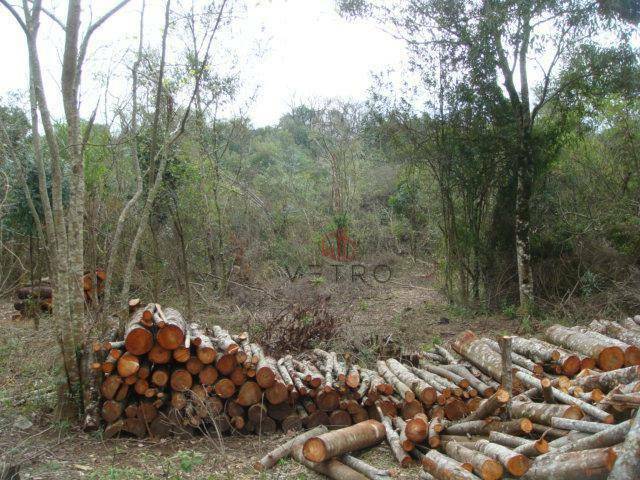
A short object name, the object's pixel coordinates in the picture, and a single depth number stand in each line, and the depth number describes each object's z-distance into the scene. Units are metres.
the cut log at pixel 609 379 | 5.29
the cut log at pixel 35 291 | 11.89
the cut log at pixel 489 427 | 4.76
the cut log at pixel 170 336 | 5.86
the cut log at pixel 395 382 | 6.00
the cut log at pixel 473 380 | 6.19
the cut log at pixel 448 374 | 6.30
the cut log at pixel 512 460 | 4.04
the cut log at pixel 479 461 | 4.12
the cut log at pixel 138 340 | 5.82
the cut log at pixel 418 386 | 6.02
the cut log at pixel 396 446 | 5.13
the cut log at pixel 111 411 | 5.75
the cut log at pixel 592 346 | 6.37
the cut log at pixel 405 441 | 5.20
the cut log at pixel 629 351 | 6.36
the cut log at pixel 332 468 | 4.76
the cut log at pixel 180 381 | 5.90
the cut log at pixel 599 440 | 3.74
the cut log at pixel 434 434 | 5.13
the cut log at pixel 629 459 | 3.21
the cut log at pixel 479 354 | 6.49
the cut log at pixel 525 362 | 6.34
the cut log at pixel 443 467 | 4.24
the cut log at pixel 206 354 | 5.96
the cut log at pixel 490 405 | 5.07
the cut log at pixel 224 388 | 5.96
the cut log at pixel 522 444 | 4.16
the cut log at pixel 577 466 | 3.56
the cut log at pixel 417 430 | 5.16
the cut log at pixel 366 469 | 4.66
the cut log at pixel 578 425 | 4.17
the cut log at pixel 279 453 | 5.12
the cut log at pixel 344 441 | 4.84
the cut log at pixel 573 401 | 4.44
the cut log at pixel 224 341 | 6.02
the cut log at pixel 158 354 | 5.90
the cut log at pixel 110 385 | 5.75
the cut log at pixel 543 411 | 4.73
